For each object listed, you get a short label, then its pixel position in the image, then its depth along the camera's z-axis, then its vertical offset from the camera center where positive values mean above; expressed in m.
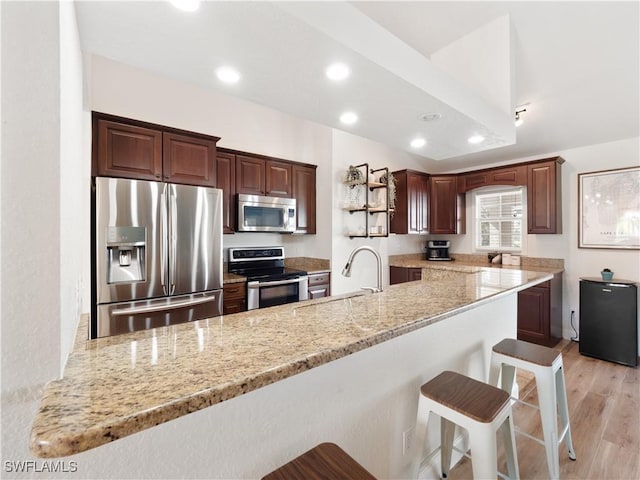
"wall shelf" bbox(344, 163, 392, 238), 3.90 +0.58
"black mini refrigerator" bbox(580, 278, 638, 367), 3.07 -0.88
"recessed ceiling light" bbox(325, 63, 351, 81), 1.19 +0.70
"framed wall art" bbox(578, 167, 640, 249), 3.34 +0.36
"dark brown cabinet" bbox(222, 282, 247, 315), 2.96 -0.60
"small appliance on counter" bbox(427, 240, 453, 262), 4.91 -0.19
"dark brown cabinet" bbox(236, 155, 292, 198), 3.43 +0.77
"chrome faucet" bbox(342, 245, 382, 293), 1.61 -0.17
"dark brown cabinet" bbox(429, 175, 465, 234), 4.63 +0.55
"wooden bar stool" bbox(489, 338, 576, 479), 1.58 -0.82
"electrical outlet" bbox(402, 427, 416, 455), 1.40 -0.97
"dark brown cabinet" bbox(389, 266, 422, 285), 4.27 -0.52
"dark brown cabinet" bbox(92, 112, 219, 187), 2.32 +0.76
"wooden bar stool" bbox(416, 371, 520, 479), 1.12 -0.71
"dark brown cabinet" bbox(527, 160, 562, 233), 3.66 +0.52
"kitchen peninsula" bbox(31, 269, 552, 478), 0.56 -0.31
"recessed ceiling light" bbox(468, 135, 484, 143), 1.97 +0.69
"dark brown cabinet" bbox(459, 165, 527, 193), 3.93 +0.89
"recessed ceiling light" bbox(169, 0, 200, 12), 0.88 +0.72
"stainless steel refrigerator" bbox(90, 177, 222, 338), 2.19 -0.13
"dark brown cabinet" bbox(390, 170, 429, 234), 4.38 +0.55
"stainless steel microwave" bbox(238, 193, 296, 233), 3.36 +0.31
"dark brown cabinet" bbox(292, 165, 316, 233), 3.87 +0.58
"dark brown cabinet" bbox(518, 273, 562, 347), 3.52 -0.91
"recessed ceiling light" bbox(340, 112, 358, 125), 1.66 +0.71
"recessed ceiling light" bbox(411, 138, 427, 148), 2.07 +0.70
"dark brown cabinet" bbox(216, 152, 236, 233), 3.26 +0.62
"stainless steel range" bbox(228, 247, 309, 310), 3.11 -0.41
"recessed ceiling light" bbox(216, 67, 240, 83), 1.22 +0.71
